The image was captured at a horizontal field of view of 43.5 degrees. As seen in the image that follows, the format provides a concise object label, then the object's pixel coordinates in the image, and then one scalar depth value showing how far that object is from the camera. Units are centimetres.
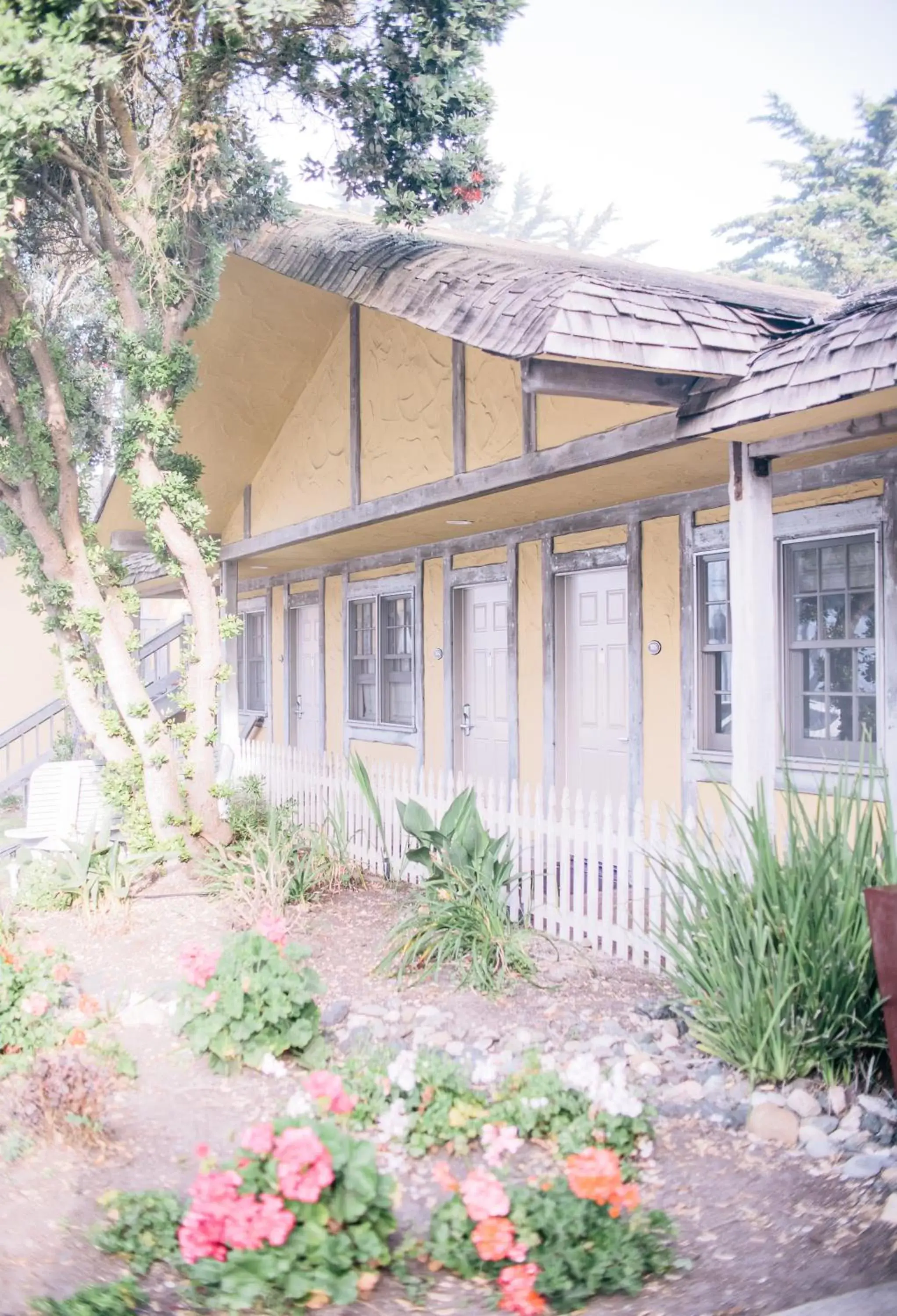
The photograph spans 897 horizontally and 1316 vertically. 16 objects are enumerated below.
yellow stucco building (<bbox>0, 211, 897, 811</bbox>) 552
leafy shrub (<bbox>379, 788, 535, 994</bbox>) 592
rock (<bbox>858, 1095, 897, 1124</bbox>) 400
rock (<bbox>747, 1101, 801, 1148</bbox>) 396
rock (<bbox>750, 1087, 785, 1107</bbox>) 415
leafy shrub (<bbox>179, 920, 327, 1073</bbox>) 462
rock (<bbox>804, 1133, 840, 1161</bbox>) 382
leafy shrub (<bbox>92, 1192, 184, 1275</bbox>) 310
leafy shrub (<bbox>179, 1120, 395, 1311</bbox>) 278
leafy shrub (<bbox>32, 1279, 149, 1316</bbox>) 273
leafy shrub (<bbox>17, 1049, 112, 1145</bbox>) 398
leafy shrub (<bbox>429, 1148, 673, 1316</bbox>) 286
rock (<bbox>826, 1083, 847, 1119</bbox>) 409
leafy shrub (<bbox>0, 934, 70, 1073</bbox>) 480
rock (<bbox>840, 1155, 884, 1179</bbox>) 367
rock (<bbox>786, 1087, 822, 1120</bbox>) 408
